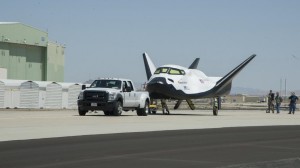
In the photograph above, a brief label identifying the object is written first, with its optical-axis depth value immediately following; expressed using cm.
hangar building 7975
